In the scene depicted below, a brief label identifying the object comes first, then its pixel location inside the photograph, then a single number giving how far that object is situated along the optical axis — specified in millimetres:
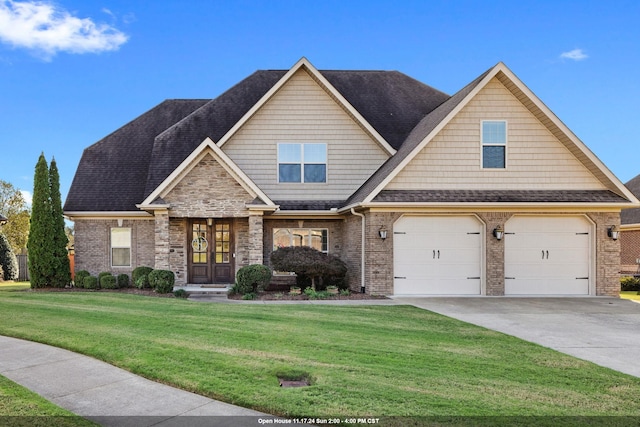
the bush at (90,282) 16906
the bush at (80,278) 17294
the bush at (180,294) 14841
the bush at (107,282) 16969
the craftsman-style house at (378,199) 14992
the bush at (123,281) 17109
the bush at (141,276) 16125
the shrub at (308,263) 15047
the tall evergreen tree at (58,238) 17031
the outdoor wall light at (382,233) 14648
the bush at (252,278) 14734
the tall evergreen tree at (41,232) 16766
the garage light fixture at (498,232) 14844
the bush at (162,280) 15133
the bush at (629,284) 19094
